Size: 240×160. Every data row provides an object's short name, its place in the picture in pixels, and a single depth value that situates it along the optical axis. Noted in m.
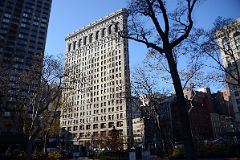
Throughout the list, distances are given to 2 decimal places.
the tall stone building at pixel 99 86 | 72.24
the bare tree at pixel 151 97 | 24.99
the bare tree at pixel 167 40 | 8.97
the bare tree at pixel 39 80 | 22.12
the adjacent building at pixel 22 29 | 63.88
